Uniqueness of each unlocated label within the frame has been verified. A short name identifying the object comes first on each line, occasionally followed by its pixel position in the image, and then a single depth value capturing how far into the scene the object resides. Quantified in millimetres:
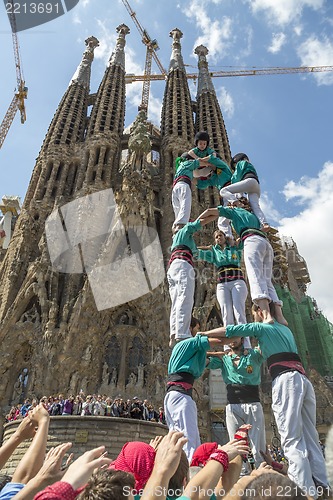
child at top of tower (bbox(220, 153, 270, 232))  6750
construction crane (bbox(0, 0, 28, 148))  47750
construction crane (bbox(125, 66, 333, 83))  56062
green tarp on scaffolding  27656
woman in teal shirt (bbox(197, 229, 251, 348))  6836
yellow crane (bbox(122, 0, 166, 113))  57053
